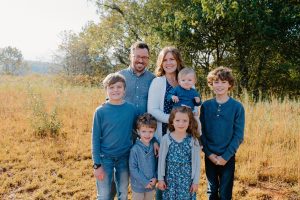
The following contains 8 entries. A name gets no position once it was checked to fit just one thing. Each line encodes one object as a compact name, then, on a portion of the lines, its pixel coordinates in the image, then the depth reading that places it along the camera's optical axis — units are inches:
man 128.6
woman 123.2
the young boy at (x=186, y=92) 119.0
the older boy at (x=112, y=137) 118.2
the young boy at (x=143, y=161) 118.6
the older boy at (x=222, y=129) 122.6
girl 119.3
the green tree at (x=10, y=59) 1948.8
